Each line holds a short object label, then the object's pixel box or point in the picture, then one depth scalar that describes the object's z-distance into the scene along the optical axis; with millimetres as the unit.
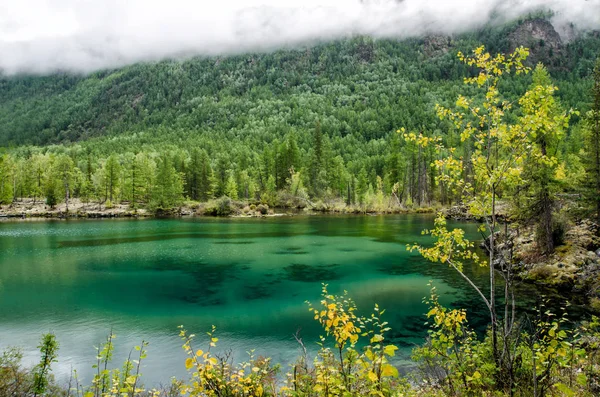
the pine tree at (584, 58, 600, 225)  28156
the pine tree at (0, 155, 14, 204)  88938
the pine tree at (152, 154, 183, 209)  90375
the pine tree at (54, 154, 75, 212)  89562
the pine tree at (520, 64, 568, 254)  26672
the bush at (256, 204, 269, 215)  87125
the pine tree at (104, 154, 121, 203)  97875
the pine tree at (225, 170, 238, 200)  98938
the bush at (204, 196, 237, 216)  86688
